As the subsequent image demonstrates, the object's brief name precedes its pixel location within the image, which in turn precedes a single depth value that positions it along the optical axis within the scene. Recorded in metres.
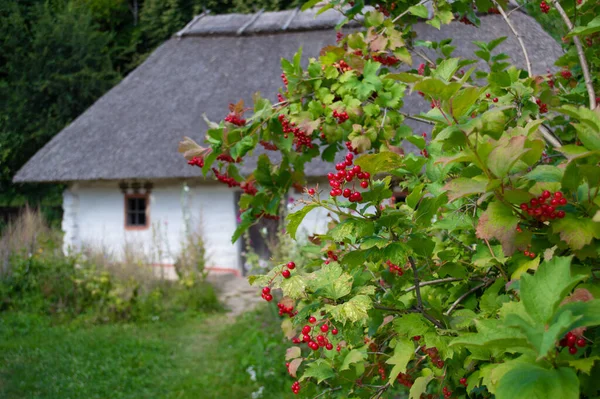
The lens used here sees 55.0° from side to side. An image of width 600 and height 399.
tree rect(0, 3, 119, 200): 13.71
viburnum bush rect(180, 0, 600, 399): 0.96
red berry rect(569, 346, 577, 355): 0.95
